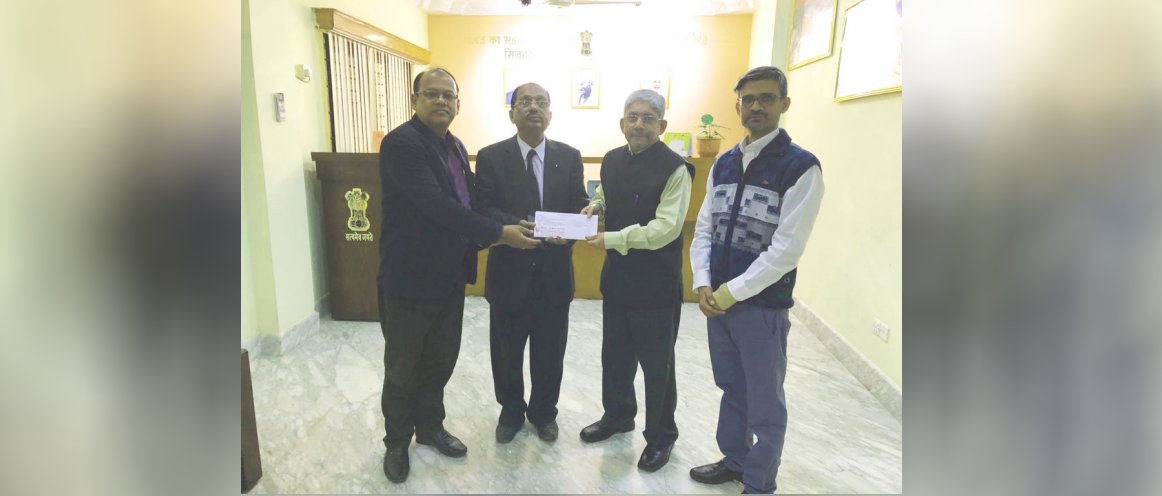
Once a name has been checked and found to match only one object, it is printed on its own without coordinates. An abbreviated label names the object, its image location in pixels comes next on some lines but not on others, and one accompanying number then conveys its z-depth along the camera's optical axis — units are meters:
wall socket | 2.25
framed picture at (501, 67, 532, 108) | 5.09
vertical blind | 3.27
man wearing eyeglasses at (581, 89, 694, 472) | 1.47
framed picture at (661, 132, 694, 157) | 3.98
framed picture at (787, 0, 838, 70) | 2.83
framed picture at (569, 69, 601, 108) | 5.01
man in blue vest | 1.25
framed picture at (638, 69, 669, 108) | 4.97
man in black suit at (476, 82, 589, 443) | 1.63
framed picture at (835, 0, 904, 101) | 2.12
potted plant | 3.54
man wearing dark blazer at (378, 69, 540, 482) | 1.46
